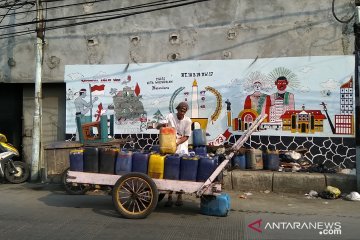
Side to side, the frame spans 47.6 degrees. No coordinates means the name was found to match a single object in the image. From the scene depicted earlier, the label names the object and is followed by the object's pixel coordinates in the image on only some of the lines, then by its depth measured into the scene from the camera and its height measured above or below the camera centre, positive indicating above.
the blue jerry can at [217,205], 6.74 -1.39
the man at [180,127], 7.29 -0.11
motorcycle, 10.45 -1.14
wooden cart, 6.41 -1.06
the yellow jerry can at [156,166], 6.59 -0.72
